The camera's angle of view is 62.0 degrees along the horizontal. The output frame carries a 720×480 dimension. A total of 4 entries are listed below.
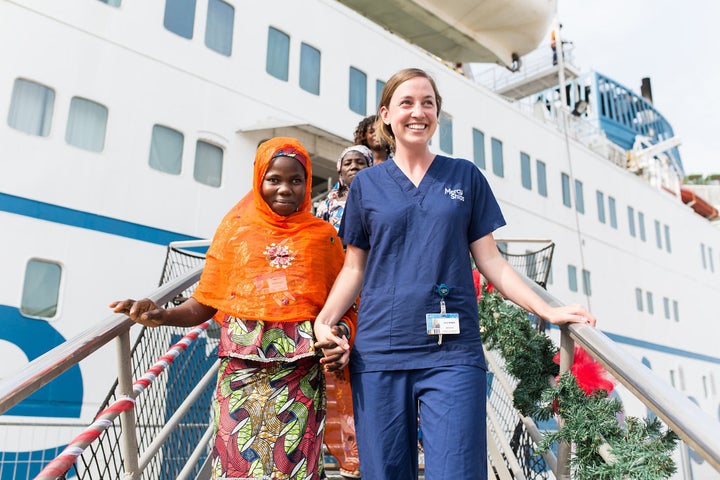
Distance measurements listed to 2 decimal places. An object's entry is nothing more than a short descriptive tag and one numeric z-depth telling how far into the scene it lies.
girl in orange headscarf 1.94
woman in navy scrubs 1.63
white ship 5.88
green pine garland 1.75
